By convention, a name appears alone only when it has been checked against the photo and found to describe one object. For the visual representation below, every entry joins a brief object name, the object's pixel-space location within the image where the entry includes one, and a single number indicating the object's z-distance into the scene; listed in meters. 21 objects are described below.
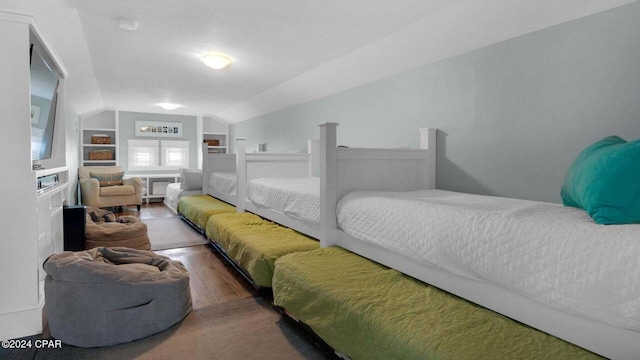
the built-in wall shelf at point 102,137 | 6.89
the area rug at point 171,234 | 3.68
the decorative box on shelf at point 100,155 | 6.86
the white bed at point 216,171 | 4.69
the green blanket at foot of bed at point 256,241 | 2.10
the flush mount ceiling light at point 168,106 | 6.40
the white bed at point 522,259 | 0.94
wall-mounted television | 1.82
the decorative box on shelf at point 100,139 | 6.93
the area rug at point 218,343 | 1.60
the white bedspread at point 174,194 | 5.39
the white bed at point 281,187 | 2.54
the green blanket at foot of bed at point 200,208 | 3.65
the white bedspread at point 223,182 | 4.20
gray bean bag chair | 1.67
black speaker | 2.78
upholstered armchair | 5.61
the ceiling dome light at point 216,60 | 3.58
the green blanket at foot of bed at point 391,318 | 1.03
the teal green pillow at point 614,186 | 1.10
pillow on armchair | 6.05
